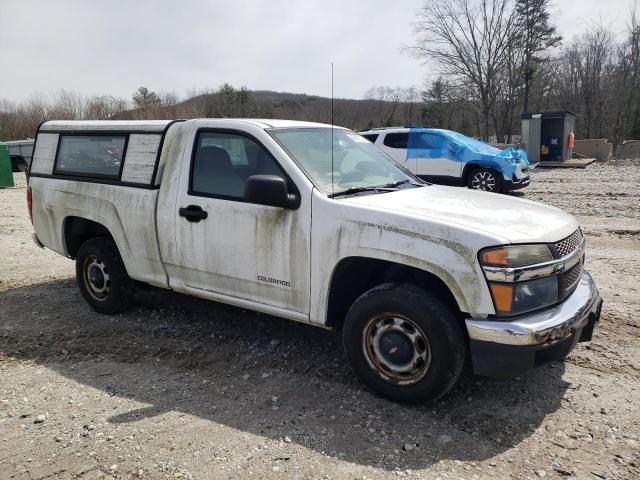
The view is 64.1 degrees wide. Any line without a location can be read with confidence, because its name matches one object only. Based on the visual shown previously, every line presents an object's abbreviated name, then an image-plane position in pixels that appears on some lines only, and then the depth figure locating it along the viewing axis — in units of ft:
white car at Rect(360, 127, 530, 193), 41.27
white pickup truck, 9.84
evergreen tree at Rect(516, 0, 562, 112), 122.83
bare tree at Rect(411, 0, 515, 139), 124.57
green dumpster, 57.57
